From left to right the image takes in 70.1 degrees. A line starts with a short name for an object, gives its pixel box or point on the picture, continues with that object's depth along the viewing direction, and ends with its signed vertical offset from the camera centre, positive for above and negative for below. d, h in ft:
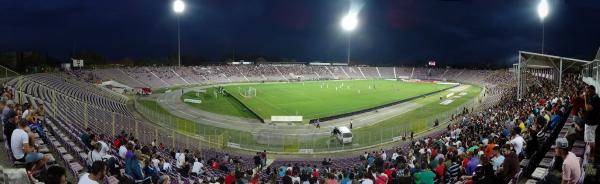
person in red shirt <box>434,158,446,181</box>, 36.11 -7.59
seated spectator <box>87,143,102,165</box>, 30.25 -5.16
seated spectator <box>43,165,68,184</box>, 17.79 -3.89
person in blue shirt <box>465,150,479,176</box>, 30.73 -6.03
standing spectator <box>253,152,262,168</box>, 70.85 -13.10
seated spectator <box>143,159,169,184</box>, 31.83 -6.85
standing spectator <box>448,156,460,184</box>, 34.20 -7.31
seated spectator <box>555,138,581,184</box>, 20.13 -3.95
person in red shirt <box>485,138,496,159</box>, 32.76 -5.37
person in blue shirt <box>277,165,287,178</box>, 58.74 -12.50
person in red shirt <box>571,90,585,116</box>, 33.45 -1.70
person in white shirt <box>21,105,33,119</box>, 41.23 -3.00
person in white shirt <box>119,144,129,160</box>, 39.01 -6.40
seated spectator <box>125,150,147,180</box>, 29.84 -6.04
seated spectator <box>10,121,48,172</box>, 27.22 -3.98
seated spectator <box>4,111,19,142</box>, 31.87 -3.30
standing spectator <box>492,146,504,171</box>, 29.81 -5.44
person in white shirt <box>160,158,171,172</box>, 42.22 -8.50
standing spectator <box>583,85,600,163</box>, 27.07 -2.44
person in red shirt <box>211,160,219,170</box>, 58.78 -11.56
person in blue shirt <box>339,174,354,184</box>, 37.40 -8.80
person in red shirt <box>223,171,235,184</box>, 35.24 -8.01
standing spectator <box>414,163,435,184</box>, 31.71 -7.09
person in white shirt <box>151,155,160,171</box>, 37.35 -7.46
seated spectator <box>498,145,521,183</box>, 25.17 -5.05
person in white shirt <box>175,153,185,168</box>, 51.01 -9.61
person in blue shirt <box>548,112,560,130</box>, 37.68 -3.45
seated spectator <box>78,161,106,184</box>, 18.89 -4.14
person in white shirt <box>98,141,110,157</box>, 32.58 -5.26
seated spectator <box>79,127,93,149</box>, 37.83 -5.26
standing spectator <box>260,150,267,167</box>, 76.01 -13.66
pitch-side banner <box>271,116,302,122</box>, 124.26 -10.52
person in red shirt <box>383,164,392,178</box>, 38.17 -8.25
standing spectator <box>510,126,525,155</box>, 32.64 -4.66
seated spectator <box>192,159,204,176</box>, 47.52 -9.73
